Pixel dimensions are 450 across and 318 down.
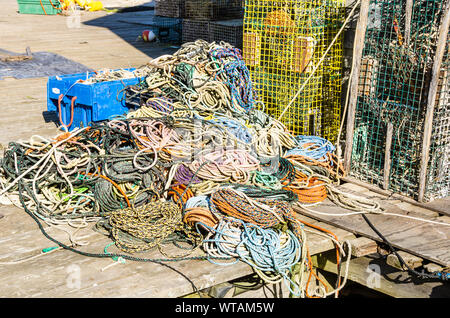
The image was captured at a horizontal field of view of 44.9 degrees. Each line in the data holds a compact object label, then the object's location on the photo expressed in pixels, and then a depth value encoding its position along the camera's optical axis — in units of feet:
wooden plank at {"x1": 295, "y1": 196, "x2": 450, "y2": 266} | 13.50
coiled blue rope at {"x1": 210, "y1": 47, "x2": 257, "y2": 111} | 19.10
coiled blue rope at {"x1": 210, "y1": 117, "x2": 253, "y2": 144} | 16.85
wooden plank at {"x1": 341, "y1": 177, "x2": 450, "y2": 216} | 15.57
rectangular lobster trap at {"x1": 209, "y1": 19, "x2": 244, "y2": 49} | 32.81
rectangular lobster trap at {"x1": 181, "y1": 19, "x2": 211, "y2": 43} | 36.11
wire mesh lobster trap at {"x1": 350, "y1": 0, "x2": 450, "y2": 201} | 15.43
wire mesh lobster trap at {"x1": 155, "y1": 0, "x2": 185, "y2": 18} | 39.04
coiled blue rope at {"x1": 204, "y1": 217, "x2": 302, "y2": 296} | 12.67
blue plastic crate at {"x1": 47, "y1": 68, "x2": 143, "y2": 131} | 20.57
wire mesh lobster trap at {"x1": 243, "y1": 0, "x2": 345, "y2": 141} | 18.65
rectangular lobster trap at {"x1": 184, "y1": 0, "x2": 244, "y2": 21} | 35.88
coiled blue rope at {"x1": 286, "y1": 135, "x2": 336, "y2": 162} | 17.67
